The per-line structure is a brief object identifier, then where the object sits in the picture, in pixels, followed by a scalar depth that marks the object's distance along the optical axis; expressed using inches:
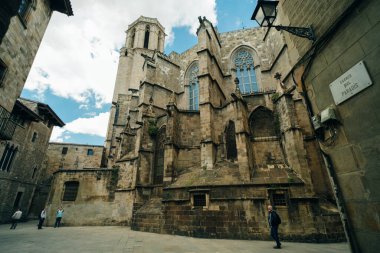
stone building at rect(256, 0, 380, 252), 111.3
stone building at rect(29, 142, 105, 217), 1002.7
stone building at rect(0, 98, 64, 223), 647.1
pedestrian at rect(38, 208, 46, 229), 511.5
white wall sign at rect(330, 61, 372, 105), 115.7
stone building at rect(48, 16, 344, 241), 362.9
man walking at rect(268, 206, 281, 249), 270.5
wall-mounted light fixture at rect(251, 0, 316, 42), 155.2
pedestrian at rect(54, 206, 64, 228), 550.4
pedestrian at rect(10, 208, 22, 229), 512.7
